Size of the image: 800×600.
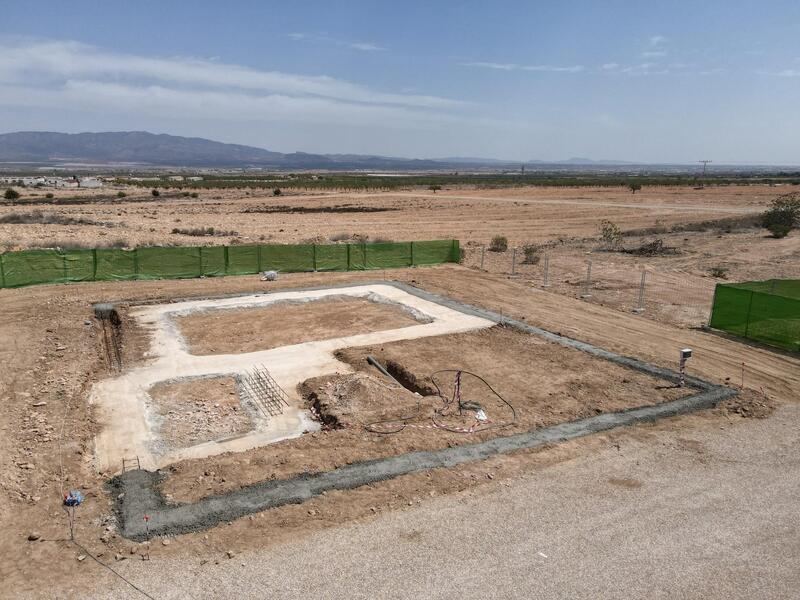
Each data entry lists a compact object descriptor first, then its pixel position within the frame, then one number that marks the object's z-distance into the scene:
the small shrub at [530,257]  33.60
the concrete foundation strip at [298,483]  8.80
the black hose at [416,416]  11.95
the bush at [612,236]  37.88
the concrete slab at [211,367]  11.50
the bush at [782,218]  41.31
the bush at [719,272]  28.73
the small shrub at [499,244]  38.47
